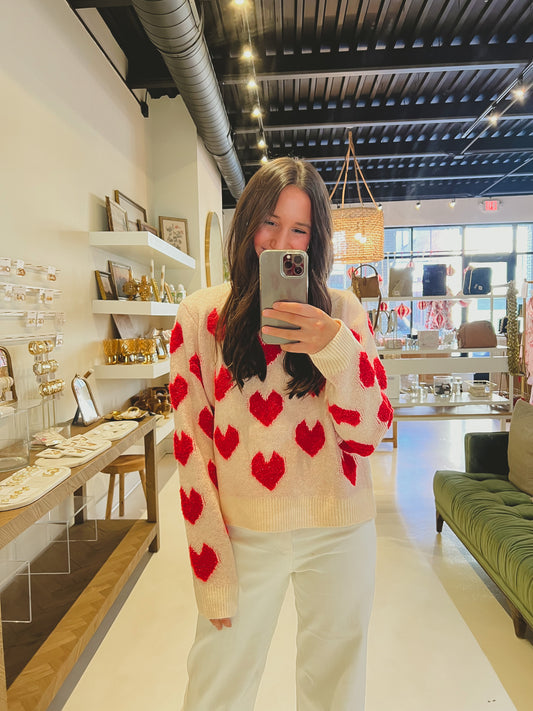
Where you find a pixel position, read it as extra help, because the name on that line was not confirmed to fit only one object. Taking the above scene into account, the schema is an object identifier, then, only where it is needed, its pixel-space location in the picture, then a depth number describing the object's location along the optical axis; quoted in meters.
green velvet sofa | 1.75
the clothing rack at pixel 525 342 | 3.74
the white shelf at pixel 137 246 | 2.95
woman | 0.91
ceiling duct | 2.60
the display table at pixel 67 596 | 1.35
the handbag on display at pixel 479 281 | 3.79
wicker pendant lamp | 3.78
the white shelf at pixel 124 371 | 3.02
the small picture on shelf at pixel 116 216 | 3.12
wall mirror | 5.16
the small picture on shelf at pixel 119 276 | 3.27
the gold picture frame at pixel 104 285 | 3.04
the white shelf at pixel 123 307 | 2.99
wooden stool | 2.68
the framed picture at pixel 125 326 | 3.35
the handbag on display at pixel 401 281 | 3.70
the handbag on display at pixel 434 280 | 3.64
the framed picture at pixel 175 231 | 4.43
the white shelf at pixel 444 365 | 3.25
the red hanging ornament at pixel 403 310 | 6.22
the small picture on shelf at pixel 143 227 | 3.87
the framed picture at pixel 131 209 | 3.48
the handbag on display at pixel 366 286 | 3.44
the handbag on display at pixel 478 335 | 3.36
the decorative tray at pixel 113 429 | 2.20
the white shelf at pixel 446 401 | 3.35
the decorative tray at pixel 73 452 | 1.79
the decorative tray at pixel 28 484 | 1.36
